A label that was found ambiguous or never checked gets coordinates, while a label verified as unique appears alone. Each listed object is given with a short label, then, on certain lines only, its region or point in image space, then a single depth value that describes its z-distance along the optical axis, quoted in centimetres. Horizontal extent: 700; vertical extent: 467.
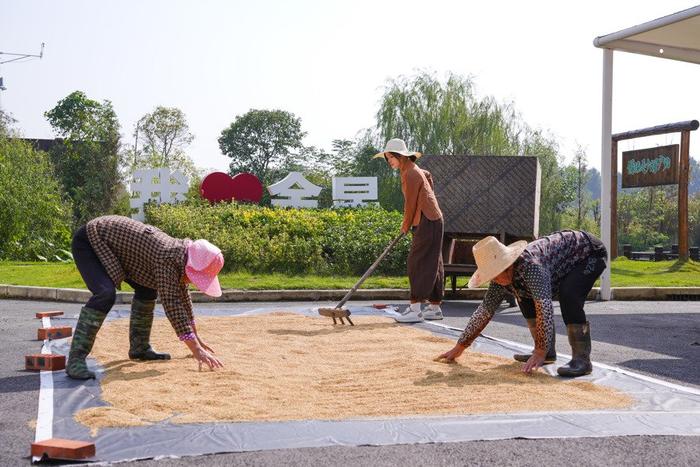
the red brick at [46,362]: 567
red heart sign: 2067
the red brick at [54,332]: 731
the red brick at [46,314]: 880
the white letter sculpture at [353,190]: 2123
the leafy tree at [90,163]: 3956
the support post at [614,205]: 1738
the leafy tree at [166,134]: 4706
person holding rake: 905
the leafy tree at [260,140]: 5900
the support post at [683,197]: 1712
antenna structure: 3731
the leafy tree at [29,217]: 1973
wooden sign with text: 1739
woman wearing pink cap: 542
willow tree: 3306
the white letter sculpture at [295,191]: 2127
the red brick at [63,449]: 345
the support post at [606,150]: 1275
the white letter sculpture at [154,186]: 2062
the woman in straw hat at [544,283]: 544
